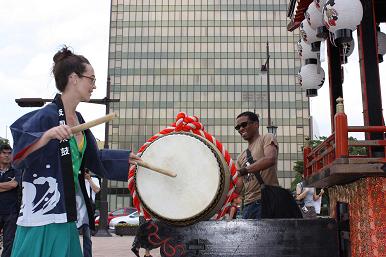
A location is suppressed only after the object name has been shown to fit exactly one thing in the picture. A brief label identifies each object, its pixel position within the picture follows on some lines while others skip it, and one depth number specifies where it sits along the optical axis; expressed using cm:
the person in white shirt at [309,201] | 1059
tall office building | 6650
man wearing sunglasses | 432
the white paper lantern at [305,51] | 629
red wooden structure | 364
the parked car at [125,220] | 2627
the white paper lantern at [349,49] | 541
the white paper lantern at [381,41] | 607
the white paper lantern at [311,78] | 629
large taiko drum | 340
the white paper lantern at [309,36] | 580
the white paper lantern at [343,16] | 446
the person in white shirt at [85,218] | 274
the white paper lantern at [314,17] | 523
